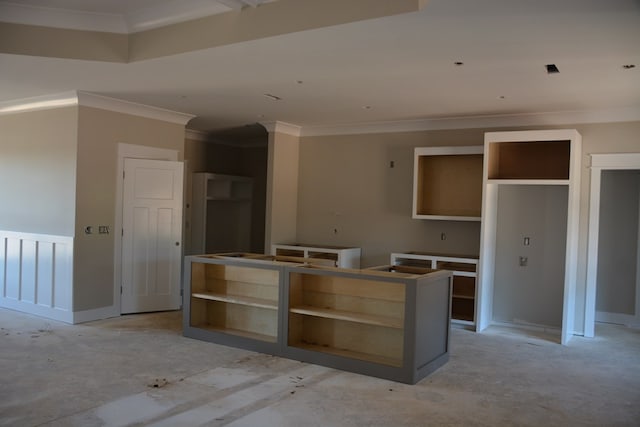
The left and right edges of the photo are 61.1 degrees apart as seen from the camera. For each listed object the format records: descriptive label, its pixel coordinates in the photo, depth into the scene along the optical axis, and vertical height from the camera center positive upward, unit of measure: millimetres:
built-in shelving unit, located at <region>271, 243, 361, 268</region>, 7145 -671
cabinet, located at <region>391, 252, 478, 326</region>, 6465 -741
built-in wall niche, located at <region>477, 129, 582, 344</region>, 6219 -257
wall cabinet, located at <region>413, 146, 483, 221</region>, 6785 +327
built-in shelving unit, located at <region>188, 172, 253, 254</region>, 8648 -214
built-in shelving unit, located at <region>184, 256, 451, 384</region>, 4395 -972
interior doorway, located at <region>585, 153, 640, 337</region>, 6910 -455
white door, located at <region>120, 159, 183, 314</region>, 6523 -460
